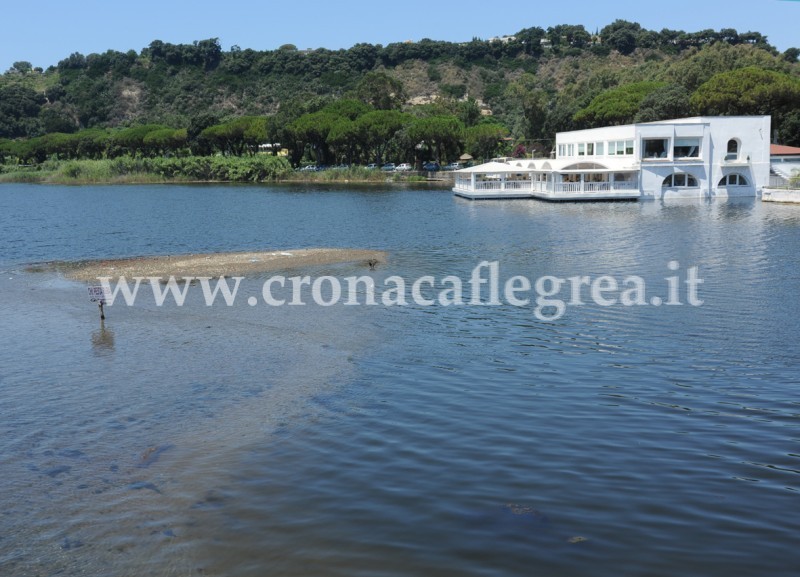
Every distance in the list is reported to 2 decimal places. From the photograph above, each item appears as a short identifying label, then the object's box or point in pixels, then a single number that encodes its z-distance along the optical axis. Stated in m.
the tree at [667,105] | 89.56
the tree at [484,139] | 107.25
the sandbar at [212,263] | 34.12
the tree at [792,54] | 152.50
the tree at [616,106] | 96.88
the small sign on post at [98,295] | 23.80
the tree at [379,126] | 112.12
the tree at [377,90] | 135.62
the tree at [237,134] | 128.12
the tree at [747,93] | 80.56
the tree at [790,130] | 85.25
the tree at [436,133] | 106.06
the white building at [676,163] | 70.12
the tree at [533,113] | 111.12
